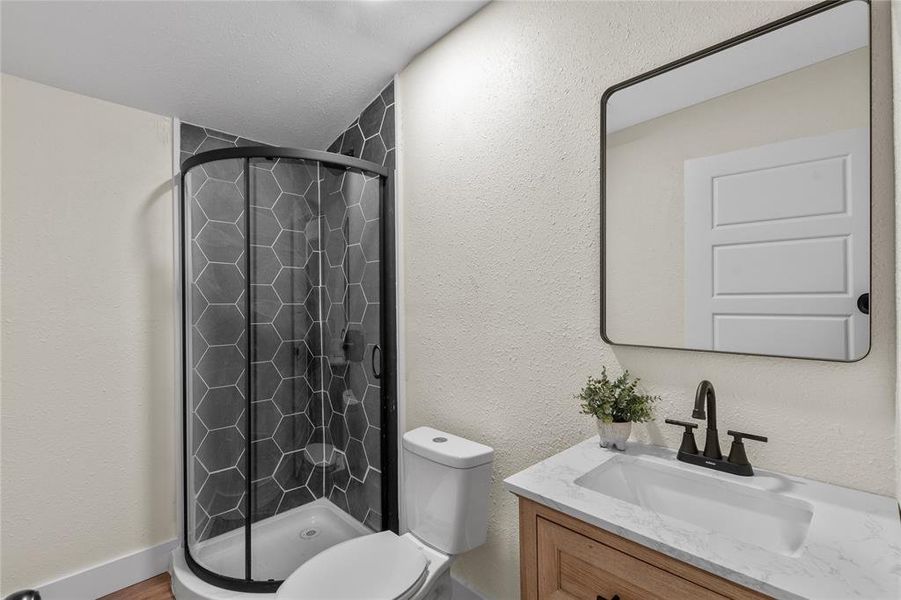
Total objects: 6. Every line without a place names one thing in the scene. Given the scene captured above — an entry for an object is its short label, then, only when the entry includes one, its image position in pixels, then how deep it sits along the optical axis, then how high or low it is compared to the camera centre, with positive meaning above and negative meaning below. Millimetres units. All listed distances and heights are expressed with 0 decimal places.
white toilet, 1364 -869
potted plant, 1206 -306
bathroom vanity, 703 -440
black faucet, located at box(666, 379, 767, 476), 1038 -367
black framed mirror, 965 +260
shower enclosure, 1825 -265
